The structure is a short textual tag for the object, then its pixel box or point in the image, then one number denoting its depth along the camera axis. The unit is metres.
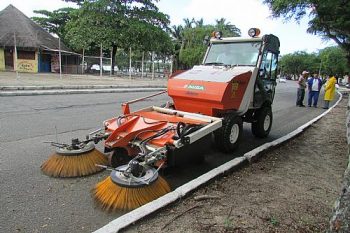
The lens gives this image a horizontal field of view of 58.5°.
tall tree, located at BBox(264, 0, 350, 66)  19.80
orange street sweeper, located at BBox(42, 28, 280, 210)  3.77
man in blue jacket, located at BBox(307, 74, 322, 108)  16.61
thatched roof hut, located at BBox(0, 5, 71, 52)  30.28
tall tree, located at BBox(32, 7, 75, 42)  40.05
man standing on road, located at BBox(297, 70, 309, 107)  16.38
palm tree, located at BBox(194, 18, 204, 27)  65.06
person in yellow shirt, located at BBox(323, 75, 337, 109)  16.39
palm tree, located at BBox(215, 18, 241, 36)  65.94
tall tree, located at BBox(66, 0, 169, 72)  29.66
